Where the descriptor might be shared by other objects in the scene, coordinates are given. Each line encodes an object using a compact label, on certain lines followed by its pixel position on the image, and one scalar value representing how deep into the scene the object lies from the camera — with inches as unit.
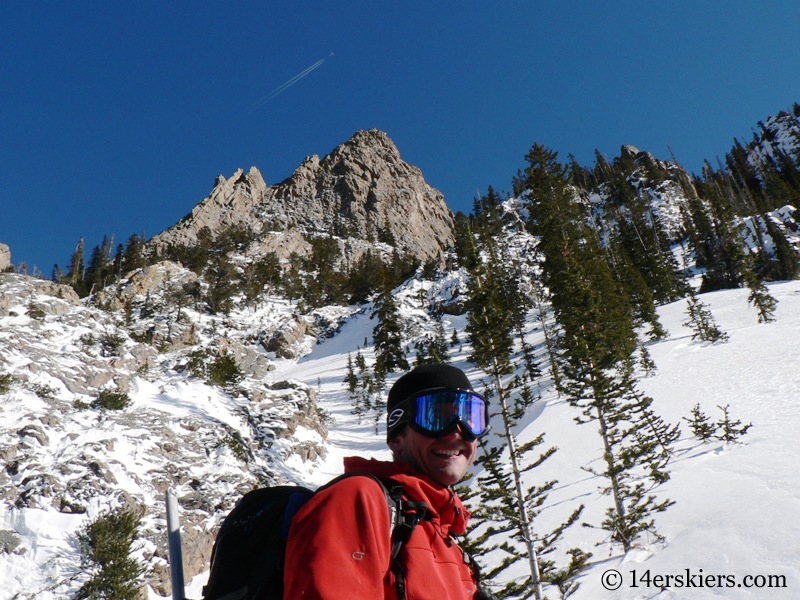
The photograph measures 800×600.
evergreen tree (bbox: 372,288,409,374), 2071.9
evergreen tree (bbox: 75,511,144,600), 427.2
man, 61.6
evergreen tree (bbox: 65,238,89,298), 3065.9
